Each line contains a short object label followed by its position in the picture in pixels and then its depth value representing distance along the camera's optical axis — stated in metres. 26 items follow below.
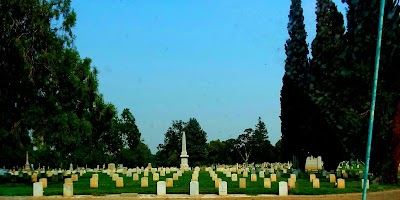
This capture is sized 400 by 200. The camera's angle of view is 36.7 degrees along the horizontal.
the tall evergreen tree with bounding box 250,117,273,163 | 117.44
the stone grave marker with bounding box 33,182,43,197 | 24.06
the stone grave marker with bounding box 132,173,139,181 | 37.38
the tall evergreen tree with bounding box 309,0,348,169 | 34.31
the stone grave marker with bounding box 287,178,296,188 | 27.69
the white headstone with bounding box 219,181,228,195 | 24.48
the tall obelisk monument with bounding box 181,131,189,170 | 65.25
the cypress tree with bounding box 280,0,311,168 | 48.16
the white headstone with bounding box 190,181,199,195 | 24.45
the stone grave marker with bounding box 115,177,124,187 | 29.66
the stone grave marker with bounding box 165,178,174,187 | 29.11
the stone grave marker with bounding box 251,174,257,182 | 35.19
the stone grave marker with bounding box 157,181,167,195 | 24.55
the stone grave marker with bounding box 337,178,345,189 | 27.66
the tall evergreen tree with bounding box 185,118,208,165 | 109.56
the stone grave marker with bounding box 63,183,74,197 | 24.11
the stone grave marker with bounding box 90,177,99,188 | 29.64
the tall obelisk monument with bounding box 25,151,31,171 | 59.82
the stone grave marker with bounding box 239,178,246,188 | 28.12
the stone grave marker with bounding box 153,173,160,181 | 36.82
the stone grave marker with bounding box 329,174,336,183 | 32.75
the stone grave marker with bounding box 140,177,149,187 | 29.25
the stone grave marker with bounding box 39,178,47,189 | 29.58
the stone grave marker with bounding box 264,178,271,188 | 28.23
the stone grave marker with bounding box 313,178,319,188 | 28.10
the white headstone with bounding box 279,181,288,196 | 24.38
